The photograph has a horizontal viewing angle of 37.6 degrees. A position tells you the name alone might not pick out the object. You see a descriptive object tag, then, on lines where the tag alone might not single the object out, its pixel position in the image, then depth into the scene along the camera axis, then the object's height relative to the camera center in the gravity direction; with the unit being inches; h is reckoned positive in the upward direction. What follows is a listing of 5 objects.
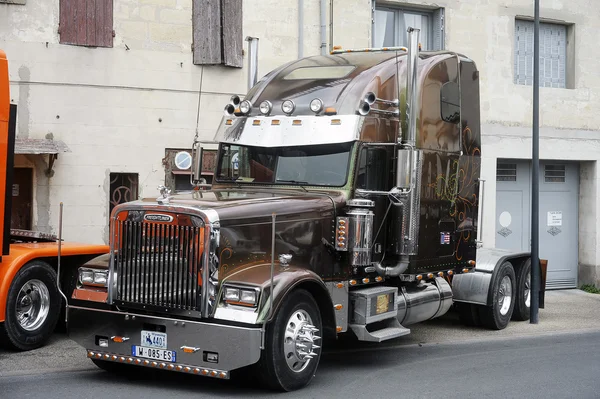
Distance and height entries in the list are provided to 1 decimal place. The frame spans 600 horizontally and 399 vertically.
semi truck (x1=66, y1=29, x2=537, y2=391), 325.4 -4.6
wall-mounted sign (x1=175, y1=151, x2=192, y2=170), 585.0 +40.0
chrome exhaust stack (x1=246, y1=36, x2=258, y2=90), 476.7 +88.0
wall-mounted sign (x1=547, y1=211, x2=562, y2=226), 745.0 +8.2
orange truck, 385.1 -23.8
